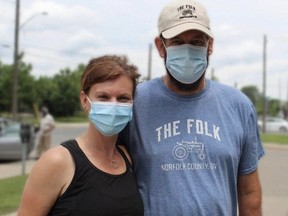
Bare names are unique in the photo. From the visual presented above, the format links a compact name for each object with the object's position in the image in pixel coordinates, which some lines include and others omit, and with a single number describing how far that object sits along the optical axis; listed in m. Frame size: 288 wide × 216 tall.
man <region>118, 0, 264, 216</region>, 2.38
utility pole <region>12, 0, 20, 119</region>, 23.38
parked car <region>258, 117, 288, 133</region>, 40.53
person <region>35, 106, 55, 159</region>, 14.70
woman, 2.16
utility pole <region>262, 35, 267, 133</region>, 36.19
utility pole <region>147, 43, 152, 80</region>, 41.63
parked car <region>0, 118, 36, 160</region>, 13.79
